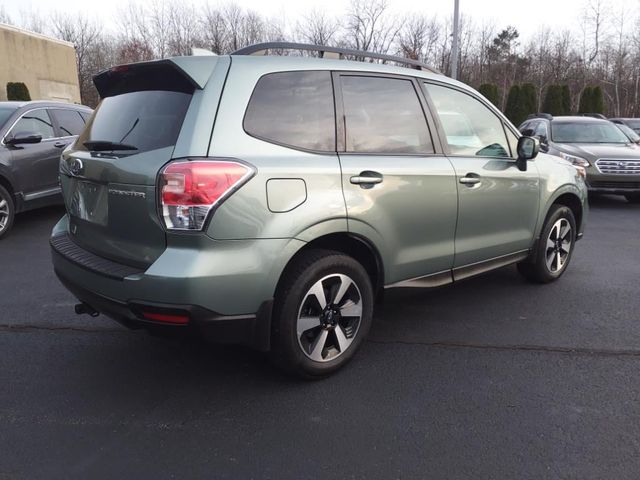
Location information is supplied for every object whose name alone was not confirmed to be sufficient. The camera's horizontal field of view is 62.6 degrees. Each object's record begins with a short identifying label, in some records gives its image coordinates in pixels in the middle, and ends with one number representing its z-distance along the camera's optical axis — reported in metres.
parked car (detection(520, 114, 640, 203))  9.32
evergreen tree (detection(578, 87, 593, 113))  25.19
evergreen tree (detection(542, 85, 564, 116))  26.44
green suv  2.55
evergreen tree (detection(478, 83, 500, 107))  27.30
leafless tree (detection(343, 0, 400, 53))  39.94
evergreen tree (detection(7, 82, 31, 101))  22.52
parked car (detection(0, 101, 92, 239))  6.71
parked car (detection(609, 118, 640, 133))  16.91
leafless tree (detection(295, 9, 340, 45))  39.04
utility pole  17.05
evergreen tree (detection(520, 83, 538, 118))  26.47
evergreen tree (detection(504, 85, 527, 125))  26.56
